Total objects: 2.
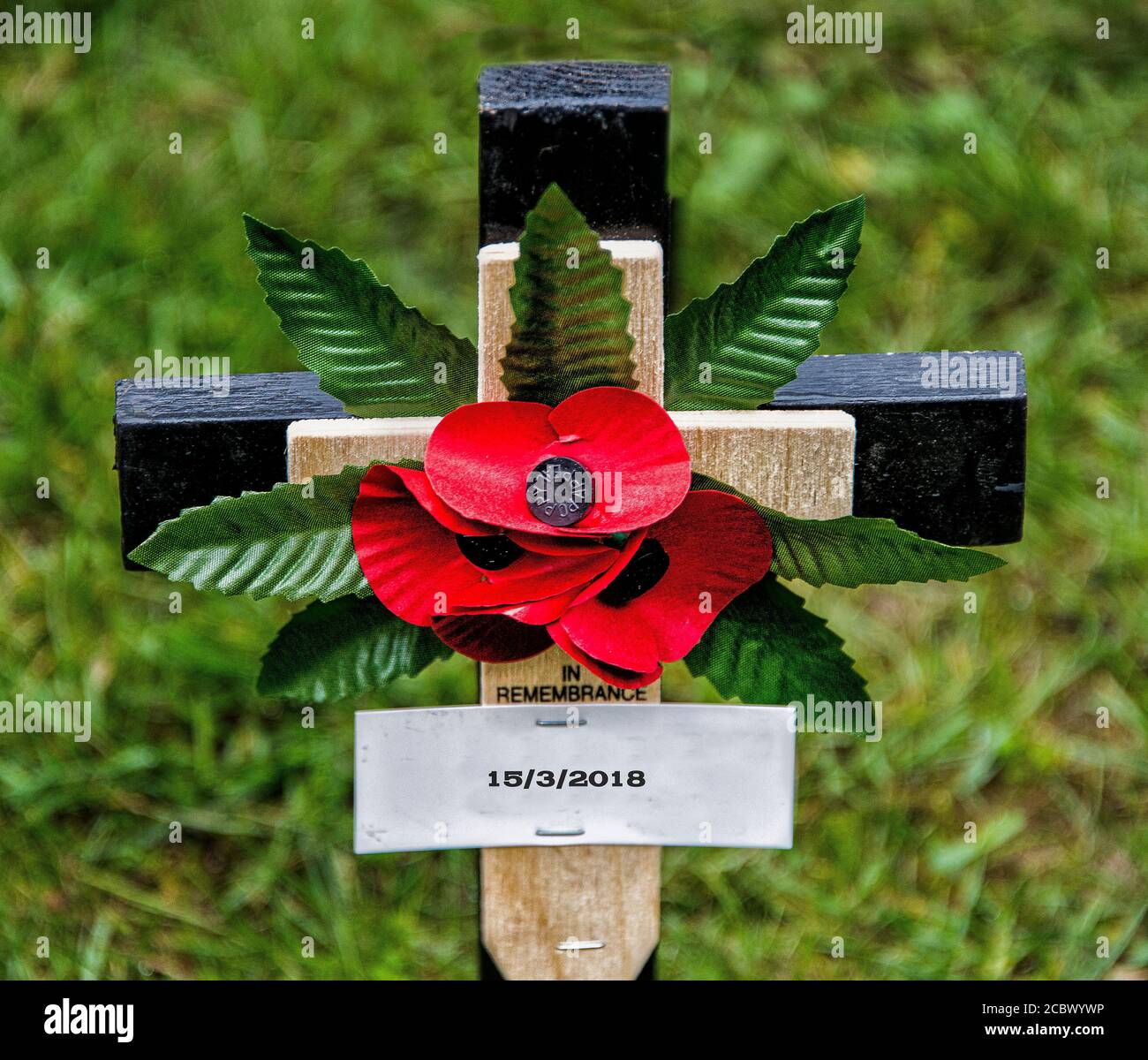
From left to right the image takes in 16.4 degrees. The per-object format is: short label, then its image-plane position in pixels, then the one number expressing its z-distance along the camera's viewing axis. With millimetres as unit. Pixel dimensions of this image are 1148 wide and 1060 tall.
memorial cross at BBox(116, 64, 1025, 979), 884
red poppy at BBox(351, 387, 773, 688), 865
